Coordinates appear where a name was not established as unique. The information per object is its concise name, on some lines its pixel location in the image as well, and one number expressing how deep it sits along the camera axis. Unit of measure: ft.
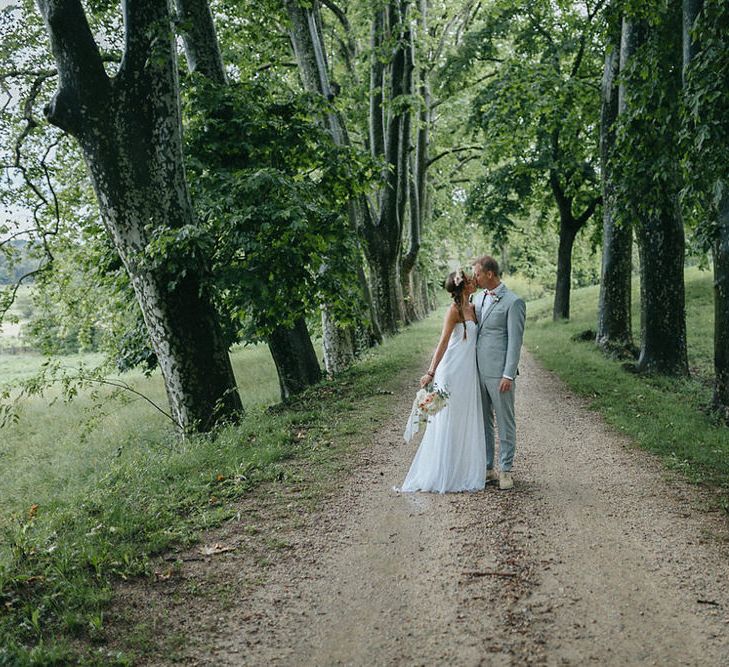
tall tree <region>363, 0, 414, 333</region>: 53.62
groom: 20.06
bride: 20.31
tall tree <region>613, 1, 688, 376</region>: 31.53
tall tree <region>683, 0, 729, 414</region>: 23.50
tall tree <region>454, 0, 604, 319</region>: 52.21
